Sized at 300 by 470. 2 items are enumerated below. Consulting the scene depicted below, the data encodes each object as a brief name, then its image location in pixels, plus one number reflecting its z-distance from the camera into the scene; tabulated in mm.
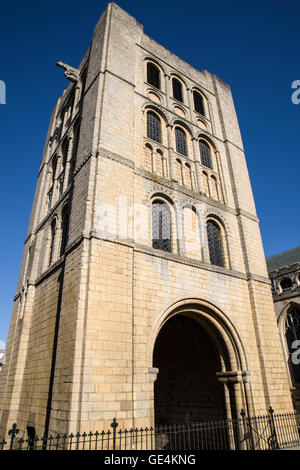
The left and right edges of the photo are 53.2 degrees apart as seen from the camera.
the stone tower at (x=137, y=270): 8070
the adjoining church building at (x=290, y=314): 21969
